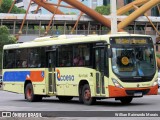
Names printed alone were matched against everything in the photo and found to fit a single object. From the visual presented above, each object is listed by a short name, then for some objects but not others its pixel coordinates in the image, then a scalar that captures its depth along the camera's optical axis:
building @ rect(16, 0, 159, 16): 125.25
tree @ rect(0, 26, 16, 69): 63.50
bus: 21.20
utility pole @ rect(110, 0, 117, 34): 31.86
